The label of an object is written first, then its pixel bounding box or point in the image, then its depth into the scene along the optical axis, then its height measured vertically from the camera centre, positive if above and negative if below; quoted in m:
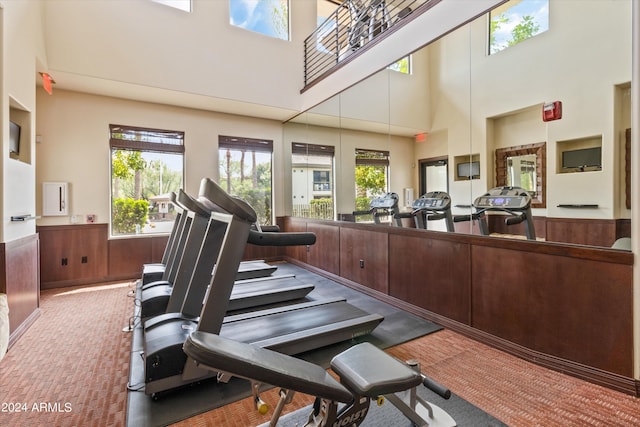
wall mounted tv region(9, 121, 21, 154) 3.30 +0.78
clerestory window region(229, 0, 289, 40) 5.74 +3.64
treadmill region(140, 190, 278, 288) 2.75 -0.60
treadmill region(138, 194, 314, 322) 2.47 -0.74
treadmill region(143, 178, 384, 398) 1.81 -1.04
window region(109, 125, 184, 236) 5.43 +0.59
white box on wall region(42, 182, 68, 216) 4.79 +0.18
